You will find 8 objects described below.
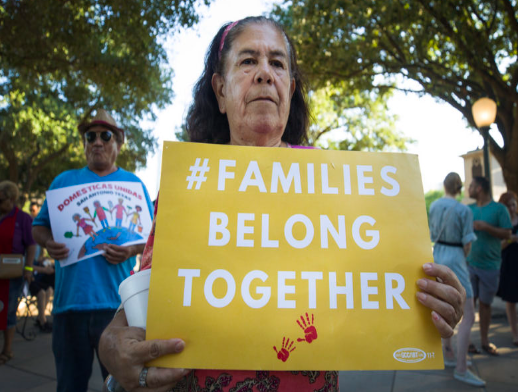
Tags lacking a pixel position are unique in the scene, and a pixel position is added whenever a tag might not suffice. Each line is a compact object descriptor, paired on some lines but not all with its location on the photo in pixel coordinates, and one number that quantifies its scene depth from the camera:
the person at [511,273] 5.08
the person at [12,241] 4.51
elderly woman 0.97
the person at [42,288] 6.06
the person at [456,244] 3.91
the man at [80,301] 2.31
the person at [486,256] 4.79
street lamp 6.95
